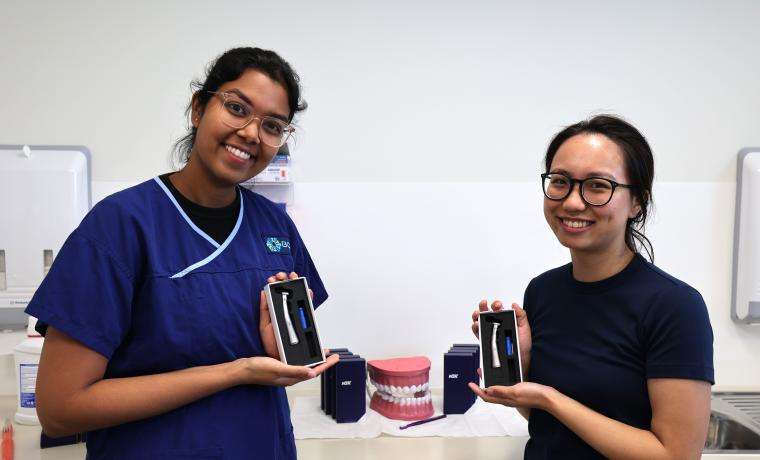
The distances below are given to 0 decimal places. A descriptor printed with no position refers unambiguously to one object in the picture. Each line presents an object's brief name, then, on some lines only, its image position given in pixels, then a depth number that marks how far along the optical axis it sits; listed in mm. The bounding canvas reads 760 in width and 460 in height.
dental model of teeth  1734
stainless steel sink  1708
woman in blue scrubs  878
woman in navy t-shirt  905
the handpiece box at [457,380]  1770
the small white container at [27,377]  1604
